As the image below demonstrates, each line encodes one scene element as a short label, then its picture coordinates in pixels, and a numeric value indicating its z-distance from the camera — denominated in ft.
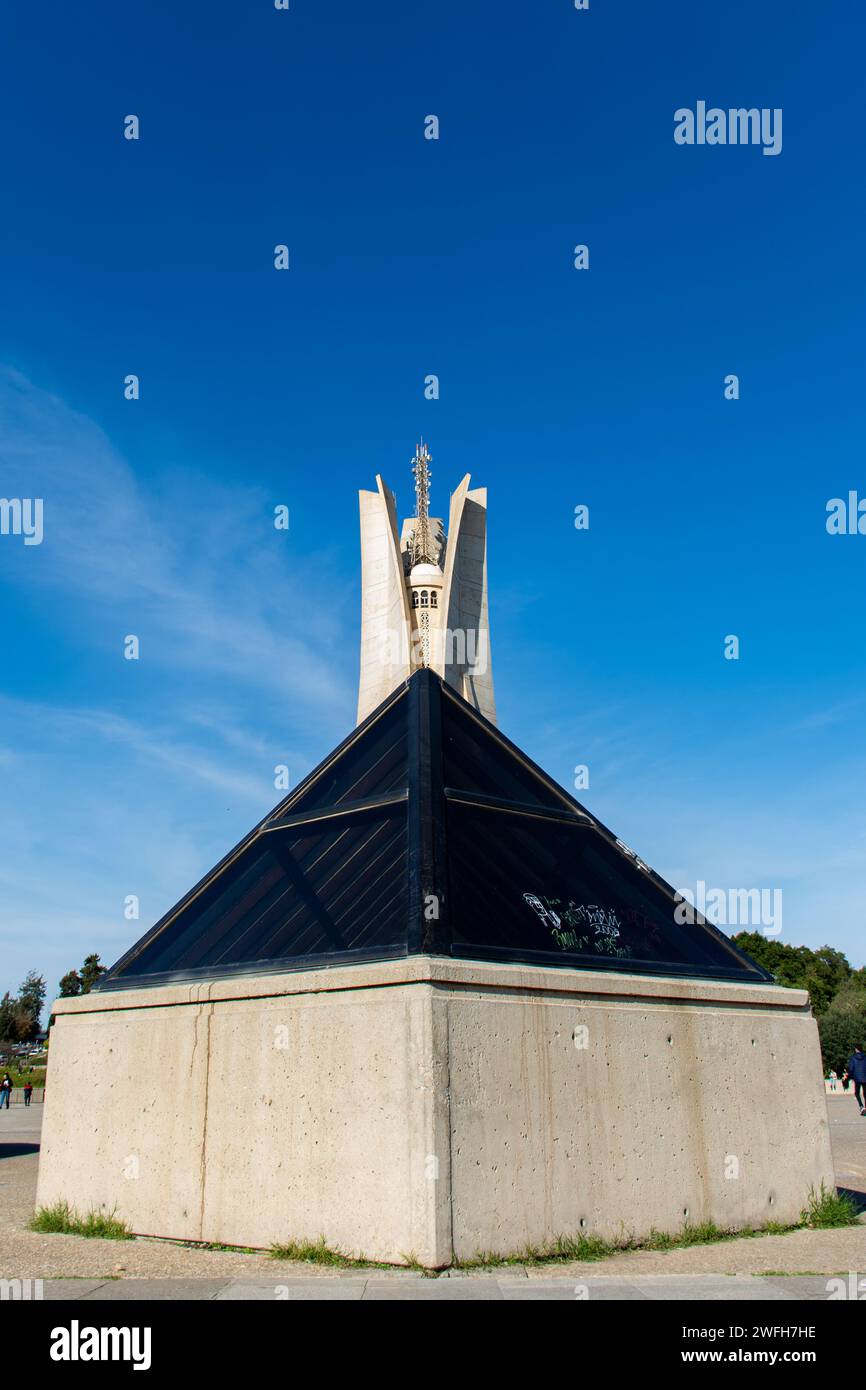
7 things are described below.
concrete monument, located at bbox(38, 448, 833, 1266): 23.72
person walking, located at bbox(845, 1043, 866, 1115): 74.22
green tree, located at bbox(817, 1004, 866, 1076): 139.03
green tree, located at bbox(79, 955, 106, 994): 279.28
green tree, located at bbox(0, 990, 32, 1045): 258.98
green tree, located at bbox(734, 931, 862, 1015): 214.75
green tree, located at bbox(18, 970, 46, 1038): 358.02
